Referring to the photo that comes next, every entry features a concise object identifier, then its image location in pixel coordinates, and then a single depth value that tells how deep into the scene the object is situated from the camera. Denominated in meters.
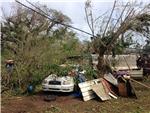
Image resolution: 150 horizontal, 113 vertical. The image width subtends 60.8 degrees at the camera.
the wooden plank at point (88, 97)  5.14
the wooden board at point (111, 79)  5.66
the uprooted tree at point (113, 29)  6.35
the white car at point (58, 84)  5.37
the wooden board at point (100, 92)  5.19
